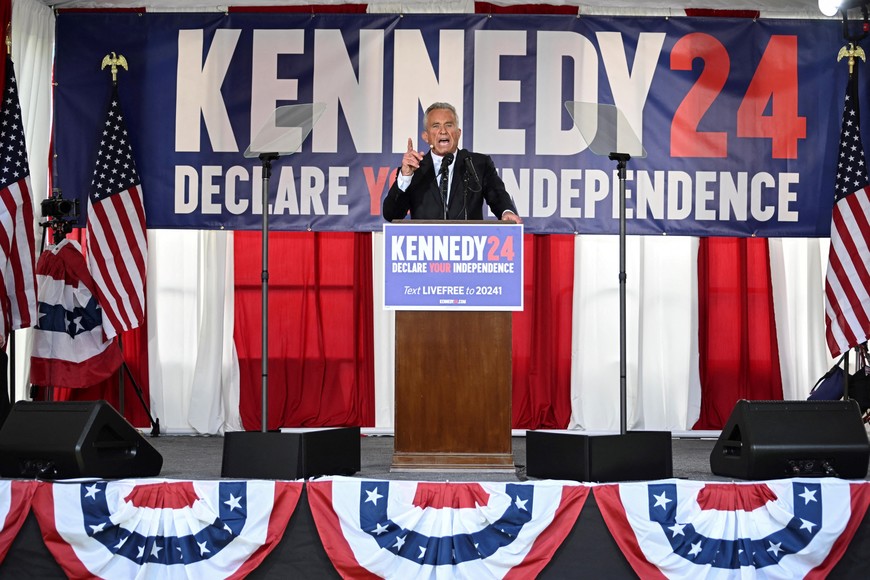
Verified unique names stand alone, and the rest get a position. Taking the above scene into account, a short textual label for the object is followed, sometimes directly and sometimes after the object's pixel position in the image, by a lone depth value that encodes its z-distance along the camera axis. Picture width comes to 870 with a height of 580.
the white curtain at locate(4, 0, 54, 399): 6.38
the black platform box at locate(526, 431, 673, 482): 4.08
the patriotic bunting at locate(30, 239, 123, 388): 6.20
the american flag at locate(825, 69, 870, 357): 6.34
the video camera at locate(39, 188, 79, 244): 6.18
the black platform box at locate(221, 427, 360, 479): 4.11
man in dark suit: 4.74
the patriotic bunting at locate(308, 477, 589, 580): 3.94
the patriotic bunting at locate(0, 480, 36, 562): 3.99
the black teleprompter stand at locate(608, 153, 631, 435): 4.45
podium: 4.38
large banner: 6.66
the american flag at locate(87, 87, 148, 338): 6.50
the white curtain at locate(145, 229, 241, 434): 7.13
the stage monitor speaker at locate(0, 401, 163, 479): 4.10
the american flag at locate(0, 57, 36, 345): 5.88
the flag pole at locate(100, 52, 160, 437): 6.54
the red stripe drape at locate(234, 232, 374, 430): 7.19
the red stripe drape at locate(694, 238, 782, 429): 7.19
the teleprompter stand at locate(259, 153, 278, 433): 4.56
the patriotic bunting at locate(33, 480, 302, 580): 3.96
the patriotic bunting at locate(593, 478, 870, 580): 3.96
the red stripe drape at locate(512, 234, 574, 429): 7.17
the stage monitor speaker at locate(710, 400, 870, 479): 4.17
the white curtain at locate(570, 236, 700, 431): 7.13
